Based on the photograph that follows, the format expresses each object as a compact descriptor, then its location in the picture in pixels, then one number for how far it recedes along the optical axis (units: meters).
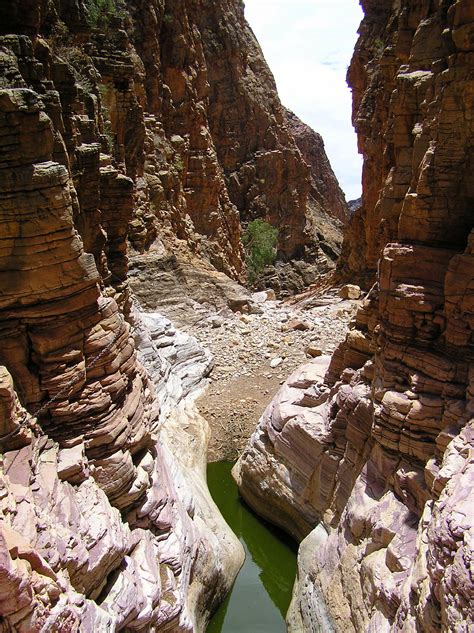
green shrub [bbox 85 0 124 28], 21.66
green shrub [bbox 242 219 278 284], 41.59
